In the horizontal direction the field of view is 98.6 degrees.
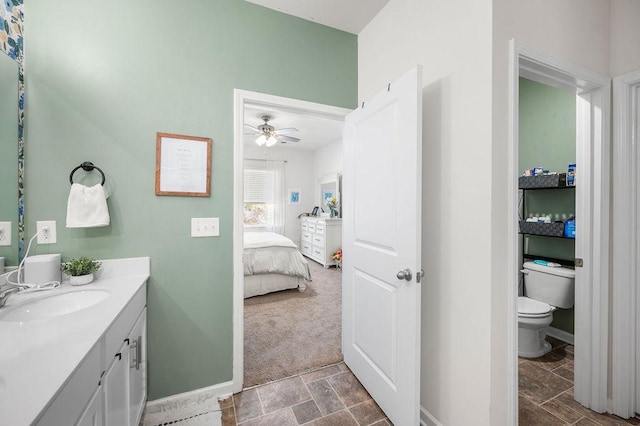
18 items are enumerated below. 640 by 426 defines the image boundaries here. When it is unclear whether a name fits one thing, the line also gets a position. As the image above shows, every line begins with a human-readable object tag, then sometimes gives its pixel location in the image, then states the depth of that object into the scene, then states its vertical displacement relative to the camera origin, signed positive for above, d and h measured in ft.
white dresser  17.88 -1.75
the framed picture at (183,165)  5.55 +0.97
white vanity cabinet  2.35 -1.90
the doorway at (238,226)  6.07 -0.31
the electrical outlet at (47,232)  4.84 -0.35
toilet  7.11 -2.56
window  20.56 +1.23
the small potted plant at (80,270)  4.67 -0.99
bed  12.20 -2.49
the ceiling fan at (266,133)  14.01 +4.12
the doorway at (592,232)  5.36 -0.40
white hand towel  4.78 +0.09
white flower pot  4.66 -1.15
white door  4.62 -0.63
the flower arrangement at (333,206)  18.88 +0.44
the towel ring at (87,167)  4.95 +0.82
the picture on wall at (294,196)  21.83 +1.30
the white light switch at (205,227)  5.82 -0.31
